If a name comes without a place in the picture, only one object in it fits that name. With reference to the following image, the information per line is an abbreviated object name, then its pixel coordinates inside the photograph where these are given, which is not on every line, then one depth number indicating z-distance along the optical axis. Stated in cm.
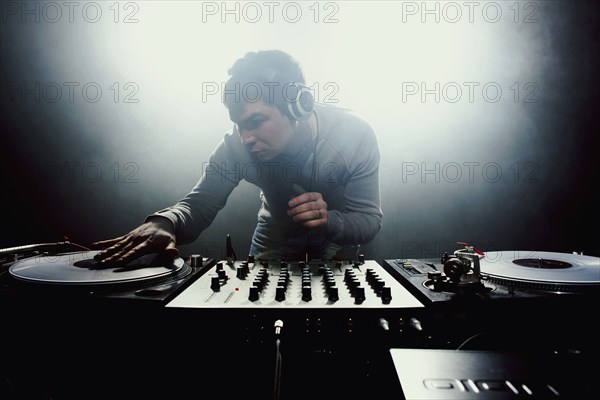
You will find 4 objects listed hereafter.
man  186
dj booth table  92
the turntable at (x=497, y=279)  97
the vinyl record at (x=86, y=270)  104
